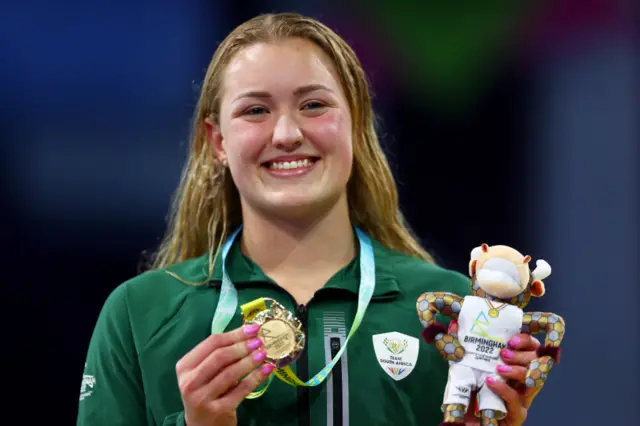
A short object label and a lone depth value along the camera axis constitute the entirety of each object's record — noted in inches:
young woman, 272.9
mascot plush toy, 268.8
